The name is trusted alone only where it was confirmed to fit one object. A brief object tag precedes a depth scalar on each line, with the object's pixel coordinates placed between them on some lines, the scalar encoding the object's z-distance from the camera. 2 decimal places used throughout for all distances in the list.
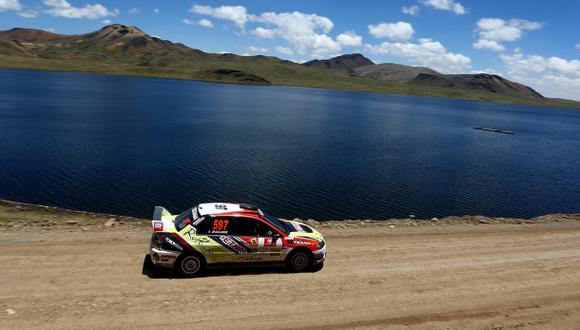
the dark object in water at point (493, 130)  119.86
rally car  14.80
